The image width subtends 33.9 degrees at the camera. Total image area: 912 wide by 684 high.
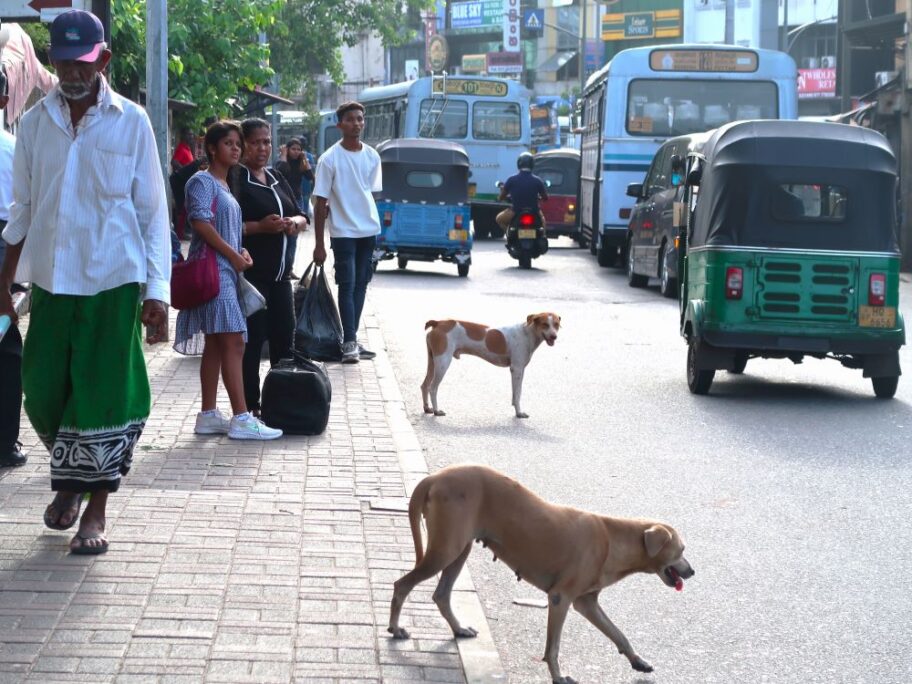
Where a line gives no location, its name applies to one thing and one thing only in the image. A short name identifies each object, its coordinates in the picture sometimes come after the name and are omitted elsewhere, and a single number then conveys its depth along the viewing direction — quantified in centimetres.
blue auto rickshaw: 2309
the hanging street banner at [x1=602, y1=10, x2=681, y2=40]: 8169
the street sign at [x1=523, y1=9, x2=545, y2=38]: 7925
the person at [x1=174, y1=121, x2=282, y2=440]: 824
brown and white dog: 1034
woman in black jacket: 893
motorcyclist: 2461
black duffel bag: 865
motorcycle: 2447
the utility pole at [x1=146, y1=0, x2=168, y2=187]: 1230
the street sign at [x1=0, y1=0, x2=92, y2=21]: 955
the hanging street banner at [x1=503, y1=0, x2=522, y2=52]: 8267
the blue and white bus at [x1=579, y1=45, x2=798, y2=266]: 2309
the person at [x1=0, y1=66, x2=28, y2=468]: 734
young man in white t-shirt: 1179
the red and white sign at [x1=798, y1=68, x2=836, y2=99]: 6981
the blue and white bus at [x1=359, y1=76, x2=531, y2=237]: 3259
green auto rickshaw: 1134
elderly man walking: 568
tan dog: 473
